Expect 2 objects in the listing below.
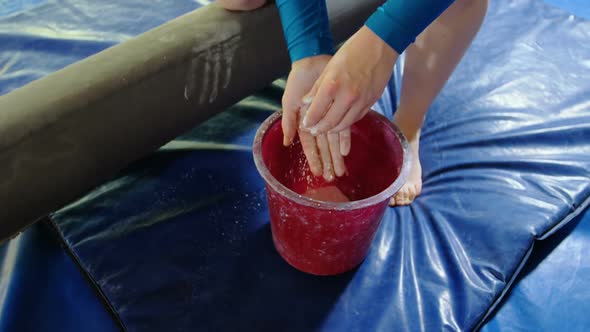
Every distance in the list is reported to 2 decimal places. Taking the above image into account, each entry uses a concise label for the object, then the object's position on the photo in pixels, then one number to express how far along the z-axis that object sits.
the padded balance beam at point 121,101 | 0.75
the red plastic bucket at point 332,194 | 0.70
